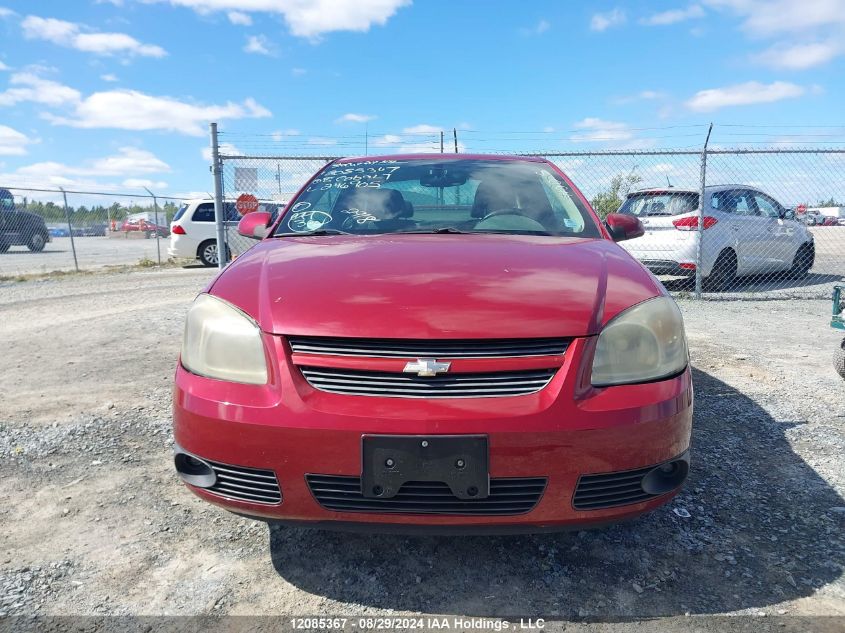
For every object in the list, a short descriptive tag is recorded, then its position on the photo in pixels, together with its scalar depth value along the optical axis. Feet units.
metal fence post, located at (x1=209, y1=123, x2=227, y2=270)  24.81
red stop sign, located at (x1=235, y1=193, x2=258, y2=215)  29.43
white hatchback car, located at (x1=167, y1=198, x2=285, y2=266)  43.70
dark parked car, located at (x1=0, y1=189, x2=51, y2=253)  50.62
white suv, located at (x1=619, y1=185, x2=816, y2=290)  25.82
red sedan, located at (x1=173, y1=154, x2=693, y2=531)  5.45
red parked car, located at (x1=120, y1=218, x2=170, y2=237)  102.29
